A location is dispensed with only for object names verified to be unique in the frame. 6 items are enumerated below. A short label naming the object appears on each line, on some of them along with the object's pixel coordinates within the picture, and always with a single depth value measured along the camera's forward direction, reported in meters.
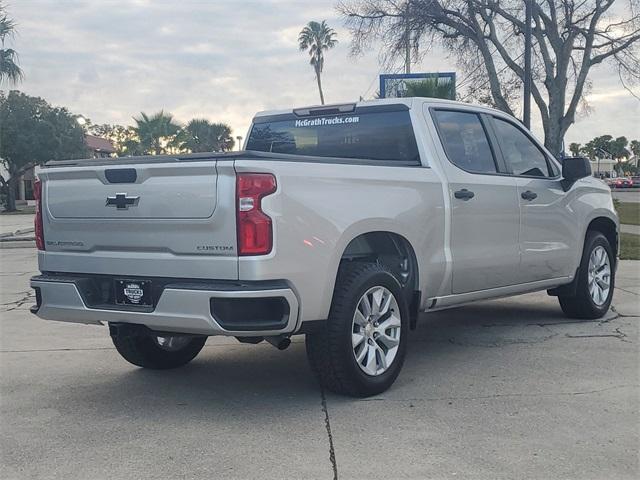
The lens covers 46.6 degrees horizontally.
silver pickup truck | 4.15
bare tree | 21.78
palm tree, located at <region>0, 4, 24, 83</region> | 31.52
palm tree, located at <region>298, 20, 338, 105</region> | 55.03
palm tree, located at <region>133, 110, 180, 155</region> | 49.12
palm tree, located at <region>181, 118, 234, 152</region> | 58.88
